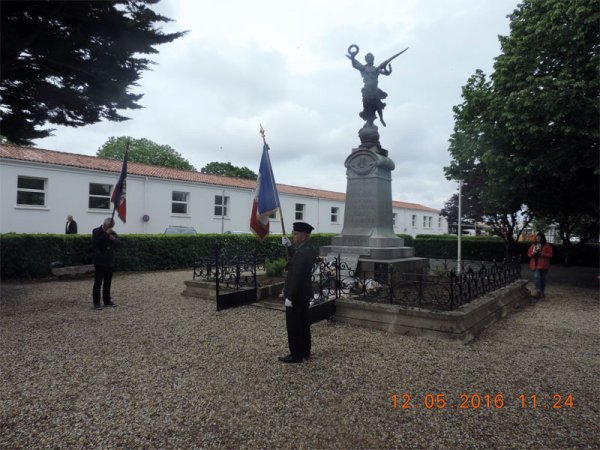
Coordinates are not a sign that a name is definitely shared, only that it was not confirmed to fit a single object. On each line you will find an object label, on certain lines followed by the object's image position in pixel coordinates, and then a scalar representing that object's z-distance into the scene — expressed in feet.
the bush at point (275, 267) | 33.92
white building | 59.98
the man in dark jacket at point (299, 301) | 16.29
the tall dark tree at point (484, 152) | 40.65
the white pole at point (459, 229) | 43.06
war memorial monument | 32.07
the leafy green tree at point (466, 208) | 61.31
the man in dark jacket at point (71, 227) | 47.44
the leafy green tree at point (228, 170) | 176.76
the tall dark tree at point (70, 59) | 20.57
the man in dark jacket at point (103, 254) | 26.86
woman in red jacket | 33.04
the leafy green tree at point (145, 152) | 152.25
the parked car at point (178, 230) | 69.41
